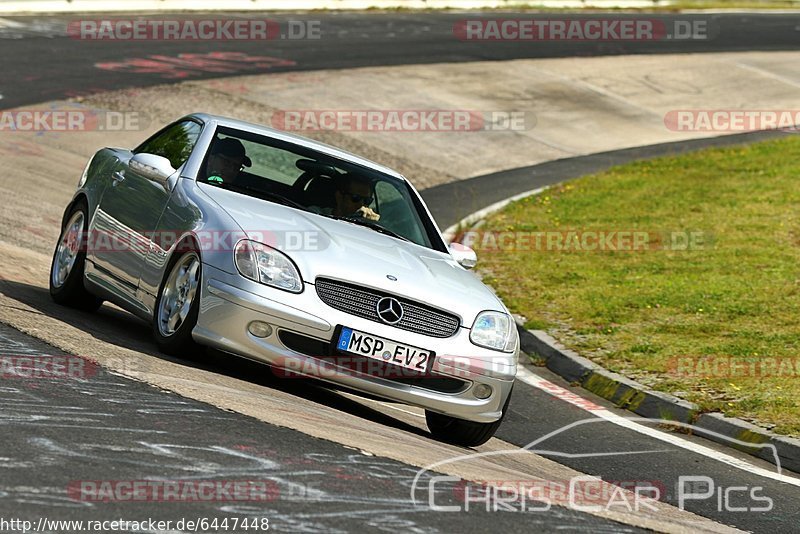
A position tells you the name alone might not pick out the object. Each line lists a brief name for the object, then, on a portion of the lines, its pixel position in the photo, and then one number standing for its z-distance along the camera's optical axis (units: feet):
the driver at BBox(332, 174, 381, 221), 59.67
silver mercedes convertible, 50.93
